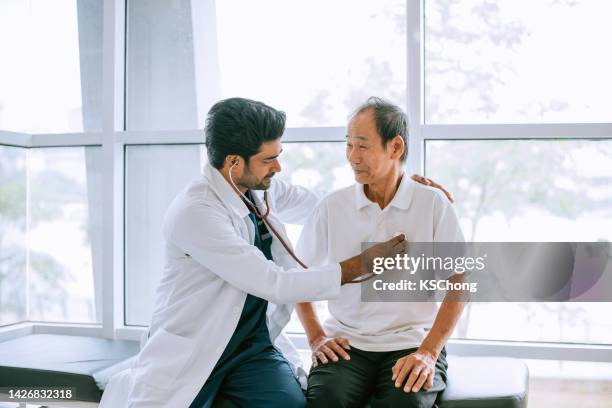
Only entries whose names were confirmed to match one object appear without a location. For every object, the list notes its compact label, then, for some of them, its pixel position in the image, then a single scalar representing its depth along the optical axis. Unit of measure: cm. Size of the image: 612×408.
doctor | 189
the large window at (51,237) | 296
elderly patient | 190
